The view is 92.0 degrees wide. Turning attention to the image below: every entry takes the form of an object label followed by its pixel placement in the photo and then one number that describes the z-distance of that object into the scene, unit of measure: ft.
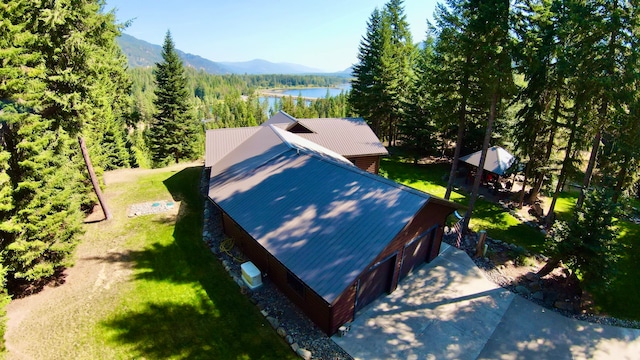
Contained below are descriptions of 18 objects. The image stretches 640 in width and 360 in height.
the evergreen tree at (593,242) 42.52
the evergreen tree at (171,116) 128.98
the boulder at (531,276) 50.11
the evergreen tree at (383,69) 113.60
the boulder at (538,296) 46.44
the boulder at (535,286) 47.91
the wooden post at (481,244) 54.03
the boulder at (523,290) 47.21
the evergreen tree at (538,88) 46.42
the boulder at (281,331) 37.81
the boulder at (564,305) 44.63
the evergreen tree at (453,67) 52.49
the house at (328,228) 36.67
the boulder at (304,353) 34.91
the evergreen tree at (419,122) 102.94
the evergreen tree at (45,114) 37.99
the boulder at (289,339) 36.84
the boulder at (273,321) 39.20
